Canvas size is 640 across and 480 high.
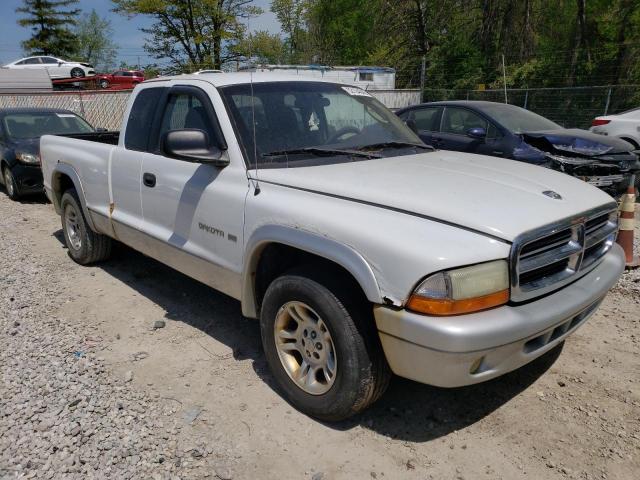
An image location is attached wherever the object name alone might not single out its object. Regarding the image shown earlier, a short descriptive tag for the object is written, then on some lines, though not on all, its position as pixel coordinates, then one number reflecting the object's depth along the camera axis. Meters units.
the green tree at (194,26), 27.67
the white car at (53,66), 30.05
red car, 29.31
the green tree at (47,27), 44.72
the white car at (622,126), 9.02
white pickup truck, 2.32
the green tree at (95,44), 56.53
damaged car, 6.95
